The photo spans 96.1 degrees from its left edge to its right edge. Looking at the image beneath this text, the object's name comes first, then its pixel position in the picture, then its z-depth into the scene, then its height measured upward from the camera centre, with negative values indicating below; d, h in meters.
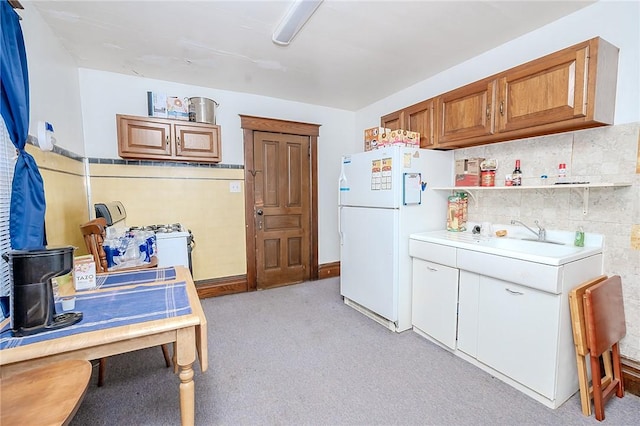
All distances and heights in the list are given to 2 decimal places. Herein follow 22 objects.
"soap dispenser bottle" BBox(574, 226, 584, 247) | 1.99 -0.33
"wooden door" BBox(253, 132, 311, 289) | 3.81 -0.19
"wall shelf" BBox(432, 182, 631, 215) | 1.76 +0.03
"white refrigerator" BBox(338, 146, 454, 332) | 2.56 -0.22
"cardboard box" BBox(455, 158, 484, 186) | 2.59 +0.19
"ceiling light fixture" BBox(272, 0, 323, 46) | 1.89 +1.25
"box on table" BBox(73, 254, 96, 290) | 1.53 -0.42
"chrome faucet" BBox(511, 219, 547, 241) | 2.21 -0.32
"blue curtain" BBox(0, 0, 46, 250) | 1.41 +0.33
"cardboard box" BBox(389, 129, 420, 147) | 2.68 +0.52
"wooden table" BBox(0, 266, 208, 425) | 1.01 -0.58
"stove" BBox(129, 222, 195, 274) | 2.67 -0.49
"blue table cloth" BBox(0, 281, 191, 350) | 1.10 -0.52
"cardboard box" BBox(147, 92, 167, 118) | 3.00 +0.95
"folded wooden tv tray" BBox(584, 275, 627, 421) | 1.63 -0.82
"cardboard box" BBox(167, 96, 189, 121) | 3.08 +0.94
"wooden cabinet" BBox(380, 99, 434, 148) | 2.75 +0.75
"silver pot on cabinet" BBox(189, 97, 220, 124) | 3.19 +0.94
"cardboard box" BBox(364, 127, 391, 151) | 2.74 +0.54
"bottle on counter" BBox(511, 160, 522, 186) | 2.29 +0.12
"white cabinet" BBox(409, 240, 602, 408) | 1.69 -0.83
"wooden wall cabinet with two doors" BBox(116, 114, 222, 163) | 2.91 +0.58
